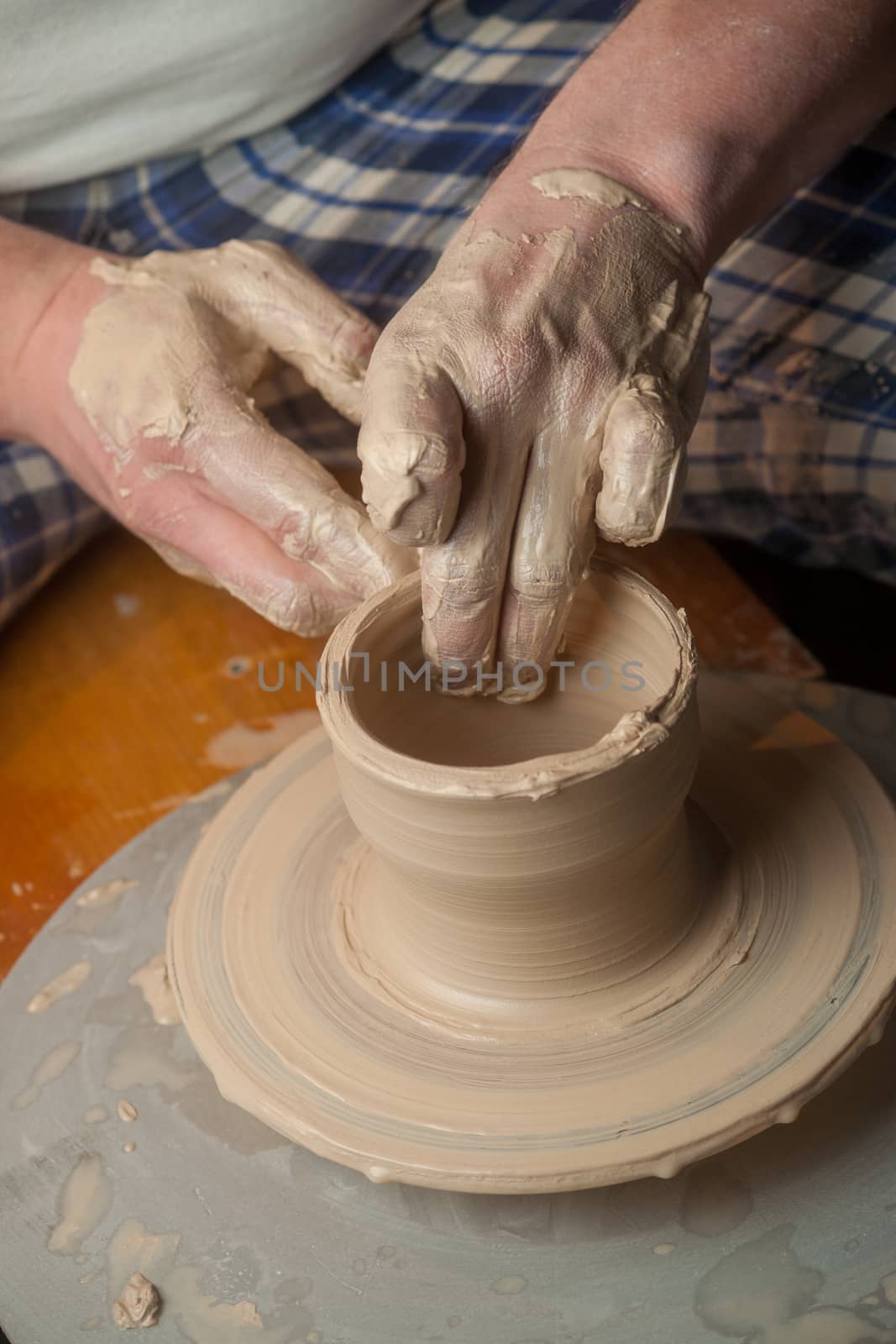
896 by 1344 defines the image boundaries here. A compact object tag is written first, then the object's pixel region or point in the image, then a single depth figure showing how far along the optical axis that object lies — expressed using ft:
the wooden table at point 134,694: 2.83
